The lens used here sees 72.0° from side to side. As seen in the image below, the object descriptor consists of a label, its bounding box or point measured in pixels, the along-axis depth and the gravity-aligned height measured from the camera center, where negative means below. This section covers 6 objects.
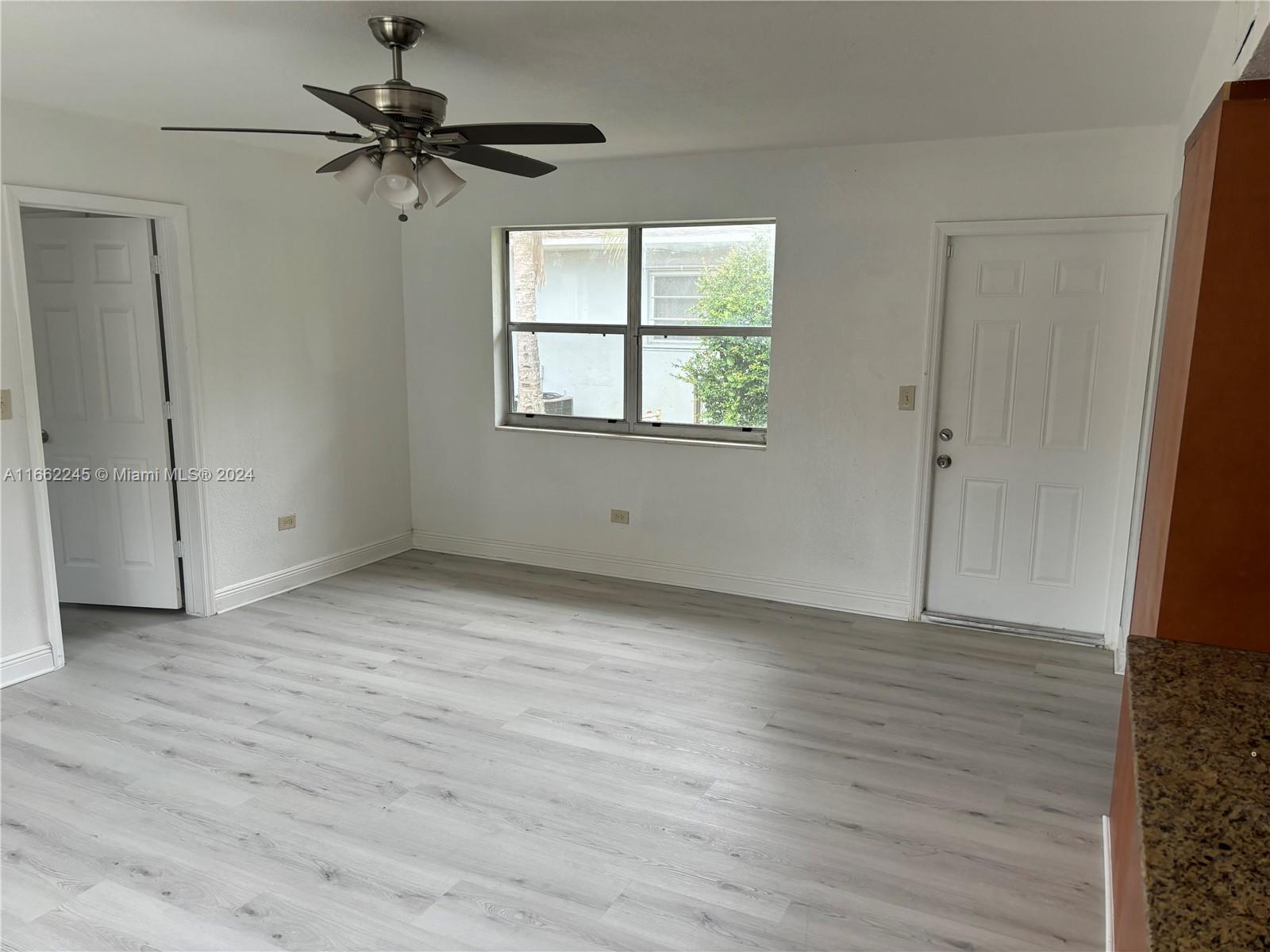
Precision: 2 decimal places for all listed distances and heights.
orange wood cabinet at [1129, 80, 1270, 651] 1.86 -0.10
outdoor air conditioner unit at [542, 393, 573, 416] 5.37 -0.31
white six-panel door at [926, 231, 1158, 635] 4.02 -0.29
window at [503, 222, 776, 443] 4.79 +0.15
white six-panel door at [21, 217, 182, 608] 4.21 -0.27
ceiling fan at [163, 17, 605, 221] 2.47 +0.62
